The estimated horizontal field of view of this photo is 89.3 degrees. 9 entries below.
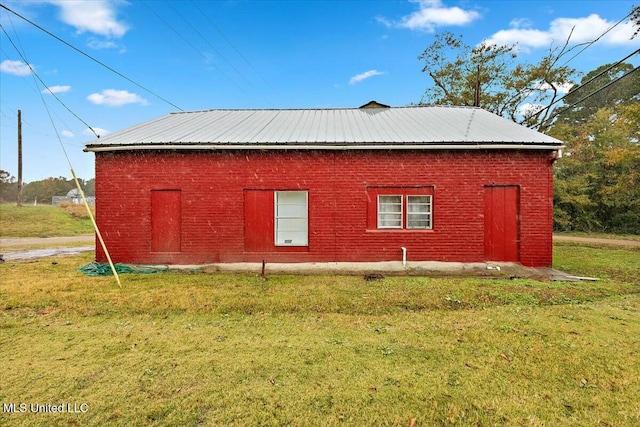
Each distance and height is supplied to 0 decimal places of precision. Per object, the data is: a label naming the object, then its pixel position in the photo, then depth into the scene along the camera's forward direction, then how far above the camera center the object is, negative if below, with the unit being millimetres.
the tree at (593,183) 23953 +2427
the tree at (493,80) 23250 +9791
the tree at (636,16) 11538 +7314
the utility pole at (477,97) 16494 +6024
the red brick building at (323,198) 9719 +458
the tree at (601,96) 30547 +12266
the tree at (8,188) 46178 +3996
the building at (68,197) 52925 +2571
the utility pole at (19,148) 29062 +5832
